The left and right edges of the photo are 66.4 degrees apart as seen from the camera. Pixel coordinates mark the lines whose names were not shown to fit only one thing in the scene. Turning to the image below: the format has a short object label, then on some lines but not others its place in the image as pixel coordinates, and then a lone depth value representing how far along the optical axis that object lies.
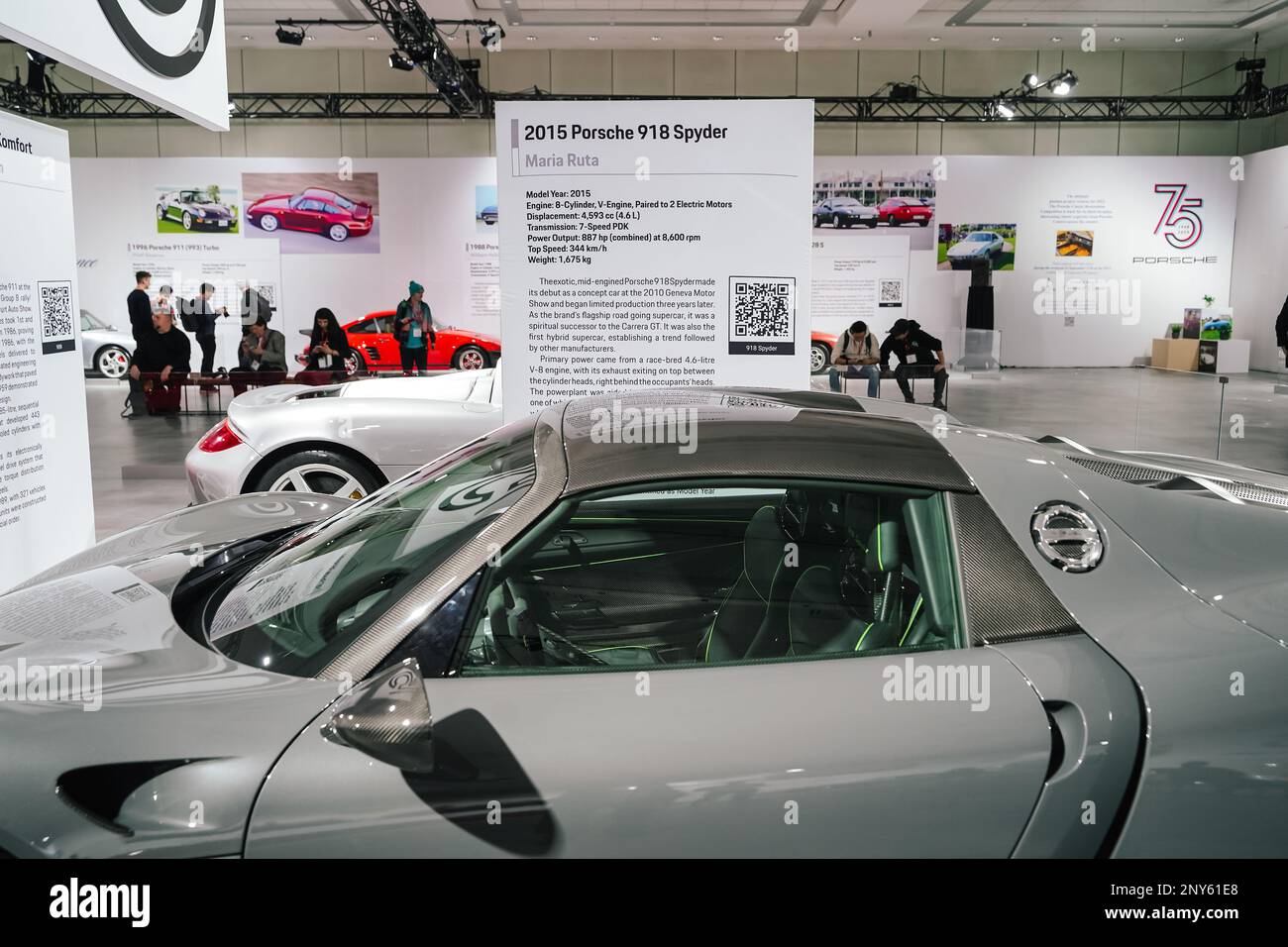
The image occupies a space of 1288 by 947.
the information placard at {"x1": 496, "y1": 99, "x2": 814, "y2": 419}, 4.55
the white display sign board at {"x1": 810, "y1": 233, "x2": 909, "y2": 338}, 16.89
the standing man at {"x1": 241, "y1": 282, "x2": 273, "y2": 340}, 15.45
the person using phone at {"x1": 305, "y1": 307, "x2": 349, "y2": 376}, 11.58
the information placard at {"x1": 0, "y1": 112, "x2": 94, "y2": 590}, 4.27
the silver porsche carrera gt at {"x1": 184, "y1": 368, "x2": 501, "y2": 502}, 5.11
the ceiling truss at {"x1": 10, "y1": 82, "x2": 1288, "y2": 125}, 16.88
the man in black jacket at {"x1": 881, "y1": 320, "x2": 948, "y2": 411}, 10.09
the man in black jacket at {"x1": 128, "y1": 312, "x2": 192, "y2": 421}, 11.34
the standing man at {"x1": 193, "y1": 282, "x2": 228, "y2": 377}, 14.02
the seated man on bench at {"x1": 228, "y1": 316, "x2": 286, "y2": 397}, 11.29
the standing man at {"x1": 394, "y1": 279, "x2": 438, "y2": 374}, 13.77
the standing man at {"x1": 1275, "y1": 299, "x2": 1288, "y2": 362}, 12.84
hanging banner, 3.06
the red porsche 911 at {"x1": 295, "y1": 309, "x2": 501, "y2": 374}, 15.48
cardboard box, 16.78
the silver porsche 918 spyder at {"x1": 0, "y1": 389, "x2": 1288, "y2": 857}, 1.52
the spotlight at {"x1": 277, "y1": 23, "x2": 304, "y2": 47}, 13.48
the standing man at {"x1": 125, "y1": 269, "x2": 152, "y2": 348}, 11.74
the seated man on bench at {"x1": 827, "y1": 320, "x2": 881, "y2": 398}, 10.01
